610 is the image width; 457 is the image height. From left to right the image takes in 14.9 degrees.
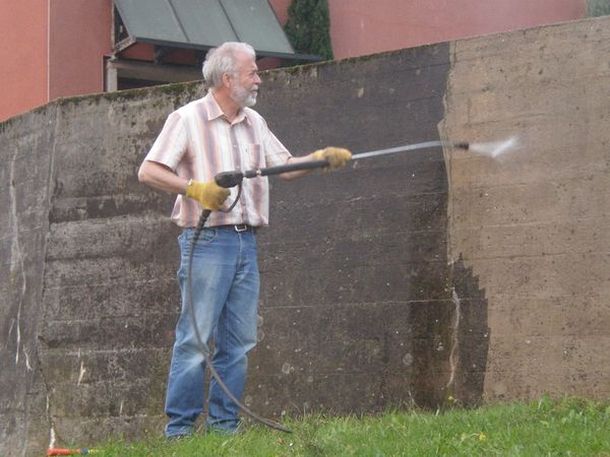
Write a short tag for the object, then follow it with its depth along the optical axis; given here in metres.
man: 11.62
